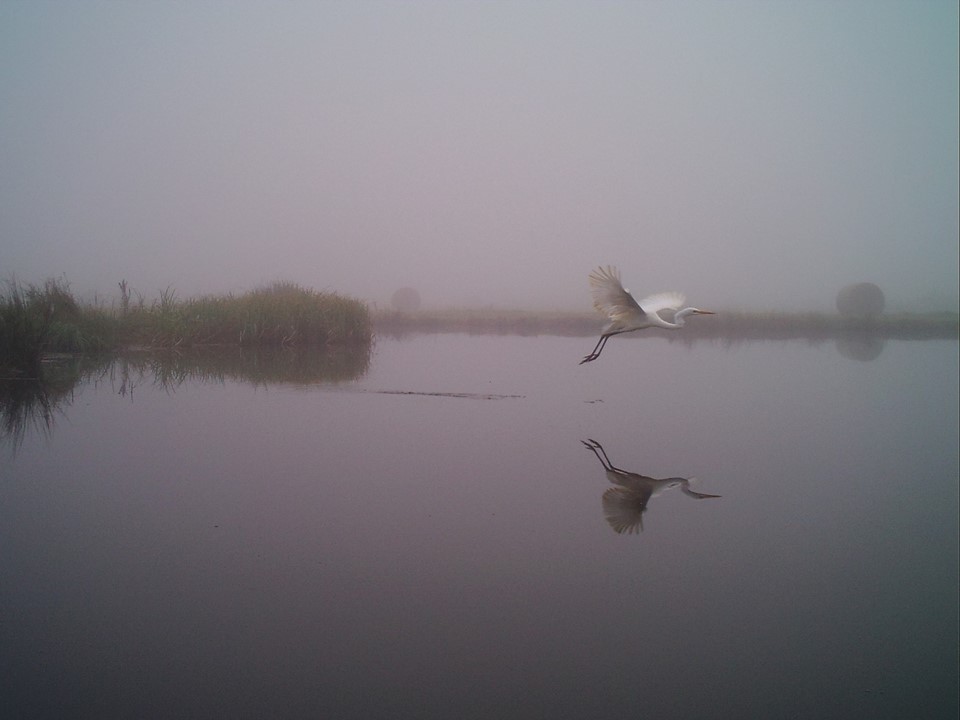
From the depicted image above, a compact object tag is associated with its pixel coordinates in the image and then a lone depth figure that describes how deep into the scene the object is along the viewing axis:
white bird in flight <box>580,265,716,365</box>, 6.42
